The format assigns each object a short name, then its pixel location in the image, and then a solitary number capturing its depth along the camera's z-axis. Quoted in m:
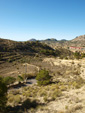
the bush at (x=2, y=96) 7.77
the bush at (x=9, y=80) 18.36
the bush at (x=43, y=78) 17.80
